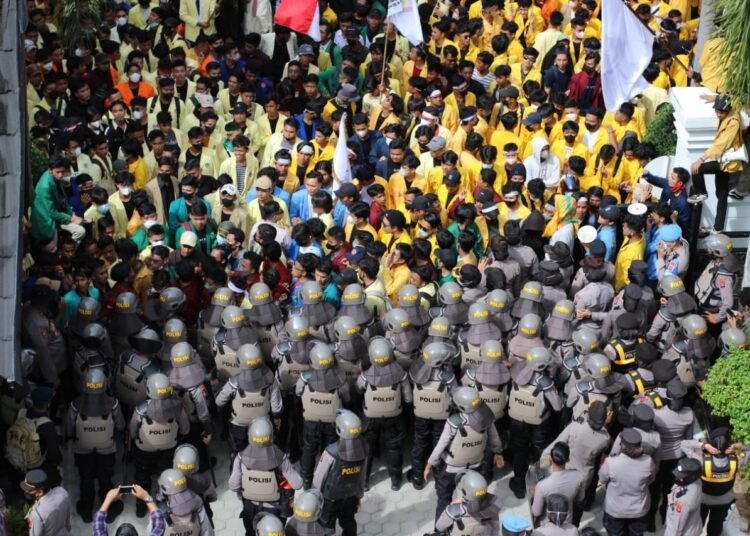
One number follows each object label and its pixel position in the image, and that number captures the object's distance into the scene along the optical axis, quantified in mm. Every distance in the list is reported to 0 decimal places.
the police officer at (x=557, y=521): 10180
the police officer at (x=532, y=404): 11758
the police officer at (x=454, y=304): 12609
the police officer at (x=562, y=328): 12391
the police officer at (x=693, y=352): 12062
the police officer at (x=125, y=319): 12562
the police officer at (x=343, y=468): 11000
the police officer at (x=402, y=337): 12238
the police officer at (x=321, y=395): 11742
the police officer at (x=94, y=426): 11586
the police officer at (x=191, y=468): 10625
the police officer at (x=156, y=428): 11469
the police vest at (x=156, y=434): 11555
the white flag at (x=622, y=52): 14477
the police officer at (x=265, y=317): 12586
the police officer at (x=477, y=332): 12227
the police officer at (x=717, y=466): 11031
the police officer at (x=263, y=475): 10812
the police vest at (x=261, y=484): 10867
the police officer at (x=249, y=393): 11688
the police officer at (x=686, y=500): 10695
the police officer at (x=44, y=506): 10414
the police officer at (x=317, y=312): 12500
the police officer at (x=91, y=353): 12070
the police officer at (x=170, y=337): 12281
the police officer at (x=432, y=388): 11781
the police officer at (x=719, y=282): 13000
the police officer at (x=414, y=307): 12508
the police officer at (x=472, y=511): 10320
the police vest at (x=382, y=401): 11930
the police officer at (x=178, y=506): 10328
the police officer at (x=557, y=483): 10859
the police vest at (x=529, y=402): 11789
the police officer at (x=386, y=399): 11834
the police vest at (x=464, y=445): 11312
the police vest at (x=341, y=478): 11055
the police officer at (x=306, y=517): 10102
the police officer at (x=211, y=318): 12672
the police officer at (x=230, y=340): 12234
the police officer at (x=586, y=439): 11289
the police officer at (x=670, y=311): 12461
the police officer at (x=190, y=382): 11859
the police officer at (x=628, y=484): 10977
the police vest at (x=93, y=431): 11609
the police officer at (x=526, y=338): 12086
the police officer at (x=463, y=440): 11273
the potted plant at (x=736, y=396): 11344
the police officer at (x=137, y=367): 12141
